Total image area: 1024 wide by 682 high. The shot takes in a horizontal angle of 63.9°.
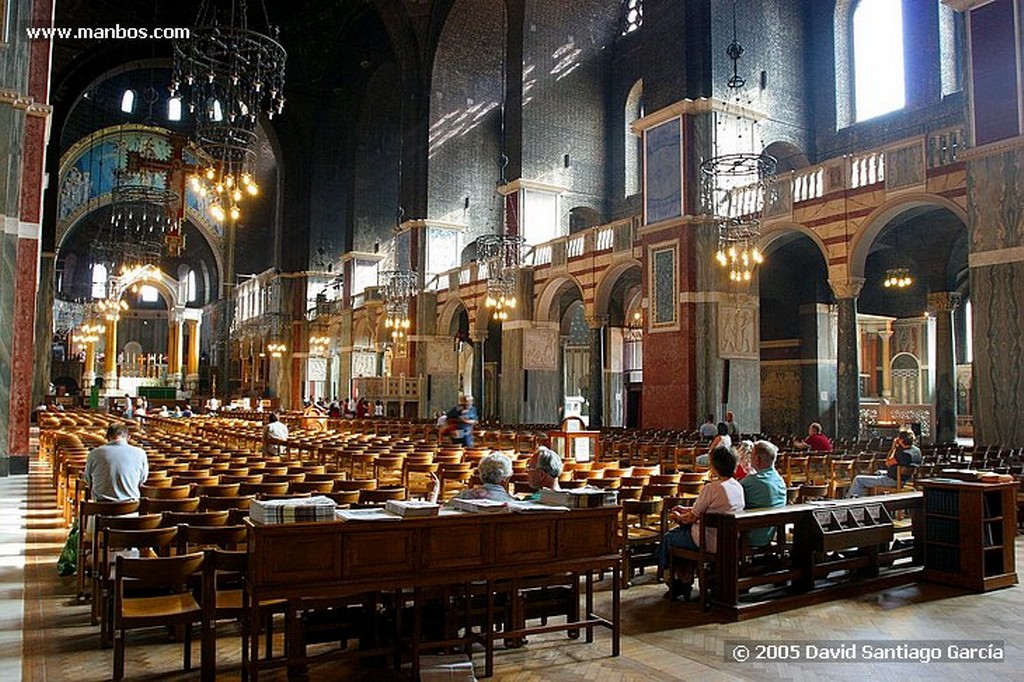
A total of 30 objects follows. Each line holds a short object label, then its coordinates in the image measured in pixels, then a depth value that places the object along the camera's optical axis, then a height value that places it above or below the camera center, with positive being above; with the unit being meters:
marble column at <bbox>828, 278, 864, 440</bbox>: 17.97 +0.53
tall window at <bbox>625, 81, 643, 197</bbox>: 28.98 +8.63
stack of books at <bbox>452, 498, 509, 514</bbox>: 4.97 -0.70
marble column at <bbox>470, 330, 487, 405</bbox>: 28.89 +0.90
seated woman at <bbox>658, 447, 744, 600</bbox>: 6.05 -0.84
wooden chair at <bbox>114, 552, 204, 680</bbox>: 4.36 -1.21
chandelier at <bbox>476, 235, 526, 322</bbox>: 23.02 +3.64
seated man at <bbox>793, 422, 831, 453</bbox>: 13.87 -0.84
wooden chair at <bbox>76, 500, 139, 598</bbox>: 6.20 -1.01
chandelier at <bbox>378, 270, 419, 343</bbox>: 27.22 +3.20
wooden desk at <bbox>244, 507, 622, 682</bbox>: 4.31 -0.94
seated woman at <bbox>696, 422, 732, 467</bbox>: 9.26 -0.74
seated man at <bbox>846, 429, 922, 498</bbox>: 10.45 -0.82
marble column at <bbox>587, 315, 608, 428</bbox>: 23.52 +0.60
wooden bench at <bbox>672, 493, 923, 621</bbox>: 5.95 -1.36
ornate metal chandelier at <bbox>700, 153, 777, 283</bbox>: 16.78 +4.36
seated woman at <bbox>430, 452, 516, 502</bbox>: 5.51 -0.60
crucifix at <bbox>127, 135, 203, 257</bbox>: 30.86 +8.42
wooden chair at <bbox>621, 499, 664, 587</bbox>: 6.91 -1.30
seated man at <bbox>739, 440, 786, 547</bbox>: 6.46 -0.73
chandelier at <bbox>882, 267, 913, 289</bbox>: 21.30 +2.98
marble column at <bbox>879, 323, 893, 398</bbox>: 24.86 +0.92
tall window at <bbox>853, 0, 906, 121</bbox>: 21.67 +9.35
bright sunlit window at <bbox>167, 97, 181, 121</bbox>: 47.96 +16.57
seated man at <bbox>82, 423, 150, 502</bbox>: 6.97 -0.68
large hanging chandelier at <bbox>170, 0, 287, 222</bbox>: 12.91 +5.11
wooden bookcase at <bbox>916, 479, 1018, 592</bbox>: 6.81 -1.20
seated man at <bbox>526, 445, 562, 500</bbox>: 6.26 -0.59
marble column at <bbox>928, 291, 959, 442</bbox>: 19.84 +0.62
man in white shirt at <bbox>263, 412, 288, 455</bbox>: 14.48 -0.78
